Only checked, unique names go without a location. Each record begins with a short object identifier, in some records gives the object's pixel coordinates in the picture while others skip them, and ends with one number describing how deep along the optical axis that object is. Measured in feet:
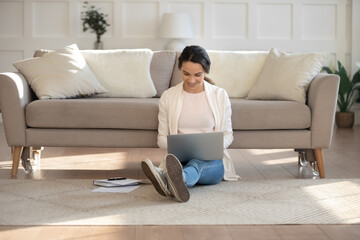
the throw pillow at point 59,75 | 13.28
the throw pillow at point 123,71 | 14.34
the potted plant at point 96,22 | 21.68
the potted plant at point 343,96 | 21.77
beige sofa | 12.56
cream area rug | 9.00
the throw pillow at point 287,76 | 13.33
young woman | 11.10
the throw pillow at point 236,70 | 14.52
